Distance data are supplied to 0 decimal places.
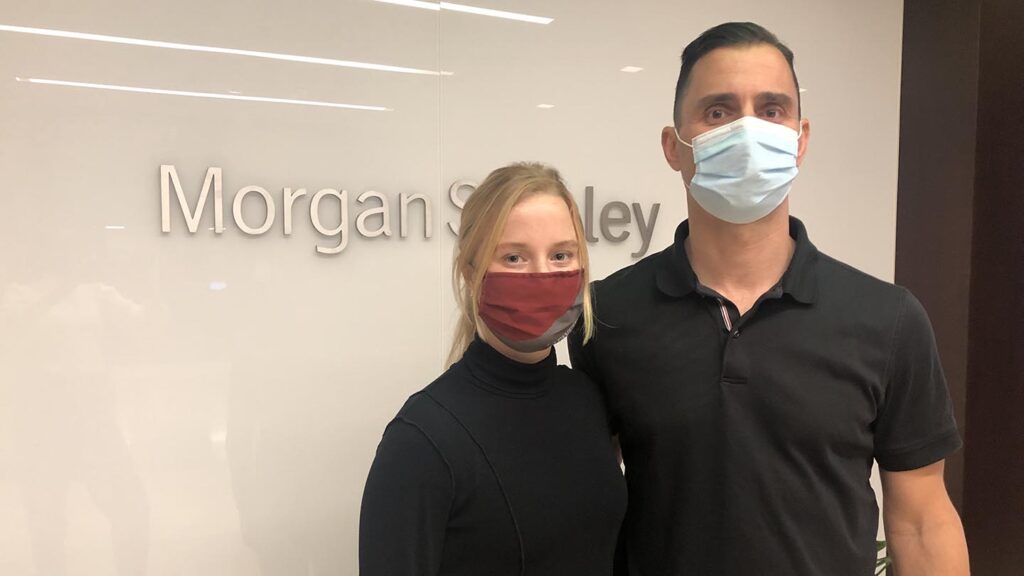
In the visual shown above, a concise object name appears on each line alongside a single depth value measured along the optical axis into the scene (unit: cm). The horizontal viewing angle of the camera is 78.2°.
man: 118
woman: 104
